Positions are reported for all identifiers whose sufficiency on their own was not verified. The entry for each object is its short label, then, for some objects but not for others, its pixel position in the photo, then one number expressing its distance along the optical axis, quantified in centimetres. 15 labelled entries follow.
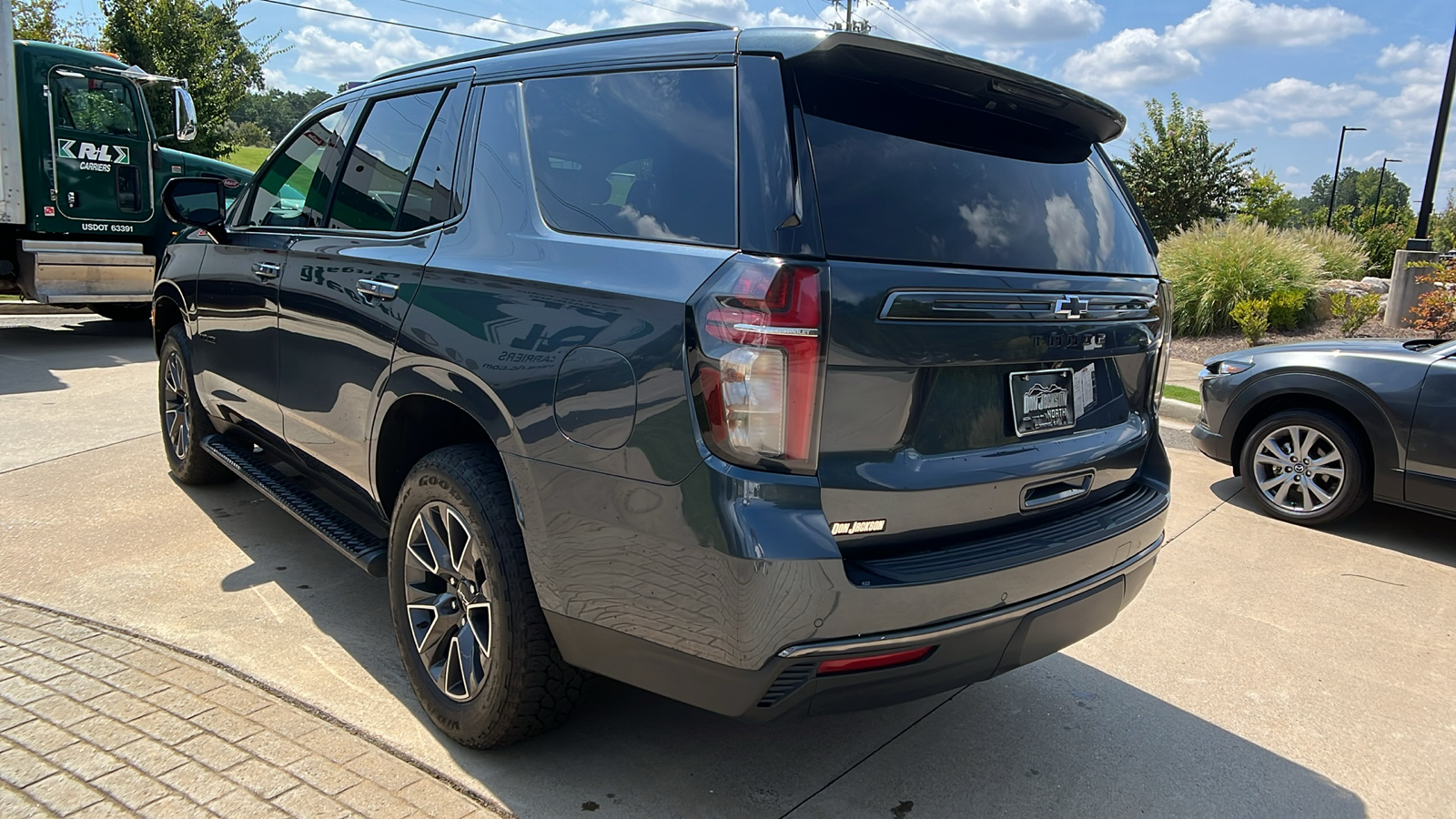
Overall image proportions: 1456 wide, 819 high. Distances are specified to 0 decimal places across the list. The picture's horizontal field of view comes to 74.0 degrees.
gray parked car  512
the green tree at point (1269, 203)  2653
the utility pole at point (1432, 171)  1309
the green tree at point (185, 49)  1886
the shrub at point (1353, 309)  1238
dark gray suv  209
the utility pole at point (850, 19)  4191
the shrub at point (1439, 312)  975
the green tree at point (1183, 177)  2580
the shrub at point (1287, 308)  1274
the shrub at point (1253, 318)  1182
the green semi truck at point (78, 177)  970
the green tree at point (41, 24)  1939
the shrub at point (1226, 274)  1312
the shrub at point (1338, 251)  1617
